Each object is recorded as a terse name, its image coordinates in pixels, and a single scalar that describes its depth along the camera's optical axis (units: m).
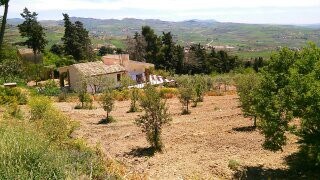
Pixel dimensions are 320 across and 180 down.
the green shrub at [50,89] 24.11
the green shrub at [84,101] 18.73
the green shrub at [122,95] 21.64
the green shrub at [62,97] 21.41
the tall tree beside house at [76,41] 41.15
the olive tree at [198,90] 20.15
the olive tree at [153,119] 11.42
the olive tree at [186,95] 17.28
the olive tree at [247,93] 13.96
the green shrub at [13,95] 17.46
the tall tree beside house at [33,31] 36.88
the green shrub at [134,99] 17.68
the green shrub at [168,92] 22.52
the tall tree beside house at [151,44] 43.48
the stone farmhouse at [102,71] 26.83
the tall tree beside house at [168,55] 42.53
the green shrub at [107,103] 15.51
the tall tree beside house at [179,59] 43.03
